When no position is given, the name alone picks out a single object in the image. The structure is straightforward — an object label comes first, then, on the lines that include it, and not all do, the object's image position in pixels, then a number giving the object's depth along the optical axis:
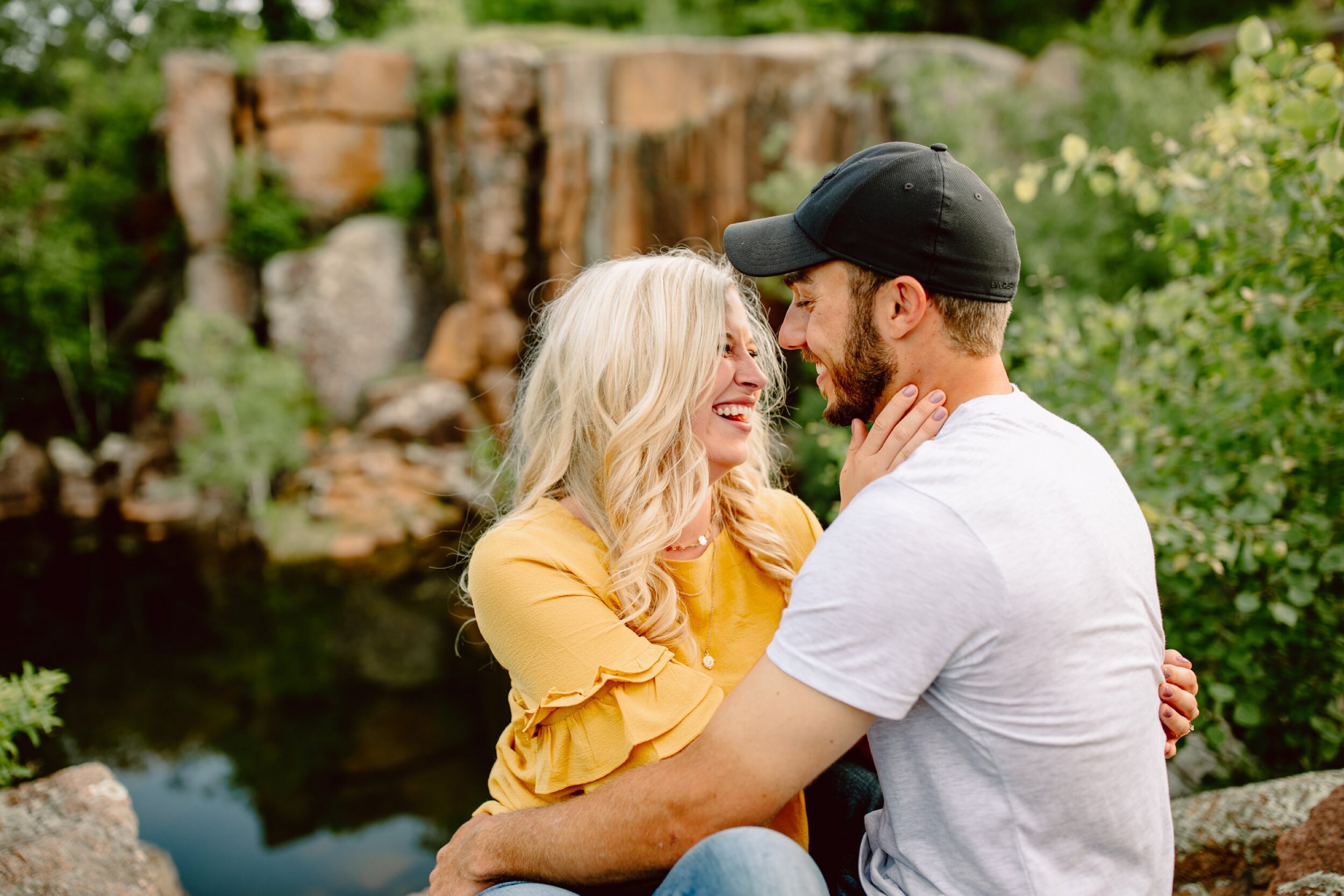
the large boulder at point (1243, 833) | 2.39
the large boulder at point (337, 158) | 15.75
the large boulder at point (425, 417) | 13.85
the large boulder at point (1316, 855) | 1.96
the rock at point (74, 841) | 2.41
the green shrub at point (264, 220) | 15.52
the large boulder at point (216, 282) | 15.92
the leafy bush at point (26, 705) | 2.44
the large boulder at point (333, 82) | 15.30
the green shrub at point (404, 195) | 15.95
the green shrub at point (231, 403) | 13.14
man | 1.23
